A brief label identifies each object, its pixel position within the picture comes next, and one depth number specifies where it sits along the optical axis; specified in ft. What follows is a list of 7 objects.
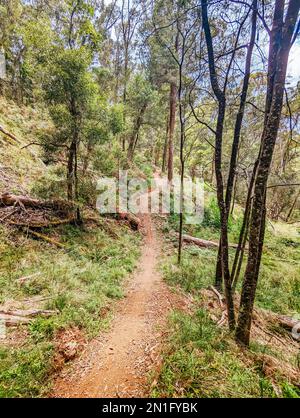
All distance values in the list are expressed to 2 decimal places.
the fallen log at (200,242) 35.12
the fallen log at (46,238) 23.36
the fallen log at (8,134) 36.86
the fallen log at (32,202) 24.22
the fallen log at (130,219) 37.32
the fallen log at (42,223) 22.98
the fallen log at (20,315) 12.85
